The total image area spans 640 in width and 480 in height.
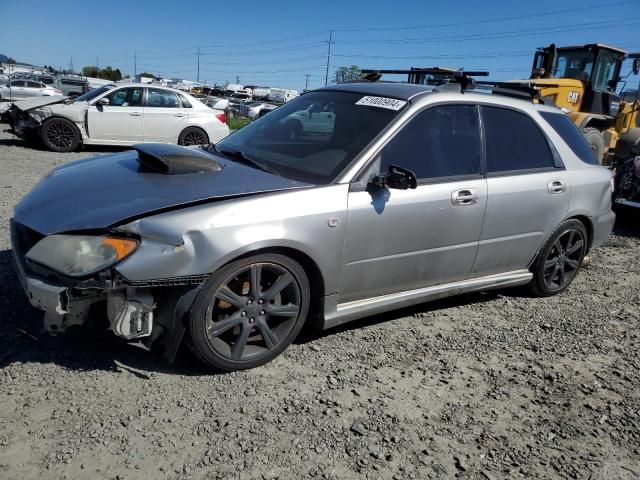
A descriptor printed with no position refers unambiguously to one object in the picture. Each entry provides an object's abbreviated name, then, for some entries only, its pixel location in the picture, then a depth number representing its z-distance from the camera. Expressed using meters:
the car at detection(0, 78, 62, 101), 24.94
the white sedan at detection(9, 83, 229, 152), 10.80
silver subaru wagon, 2.62
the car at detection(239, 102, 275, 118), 36.37
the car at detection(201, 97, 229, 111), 12.50
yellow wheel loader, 10.30
